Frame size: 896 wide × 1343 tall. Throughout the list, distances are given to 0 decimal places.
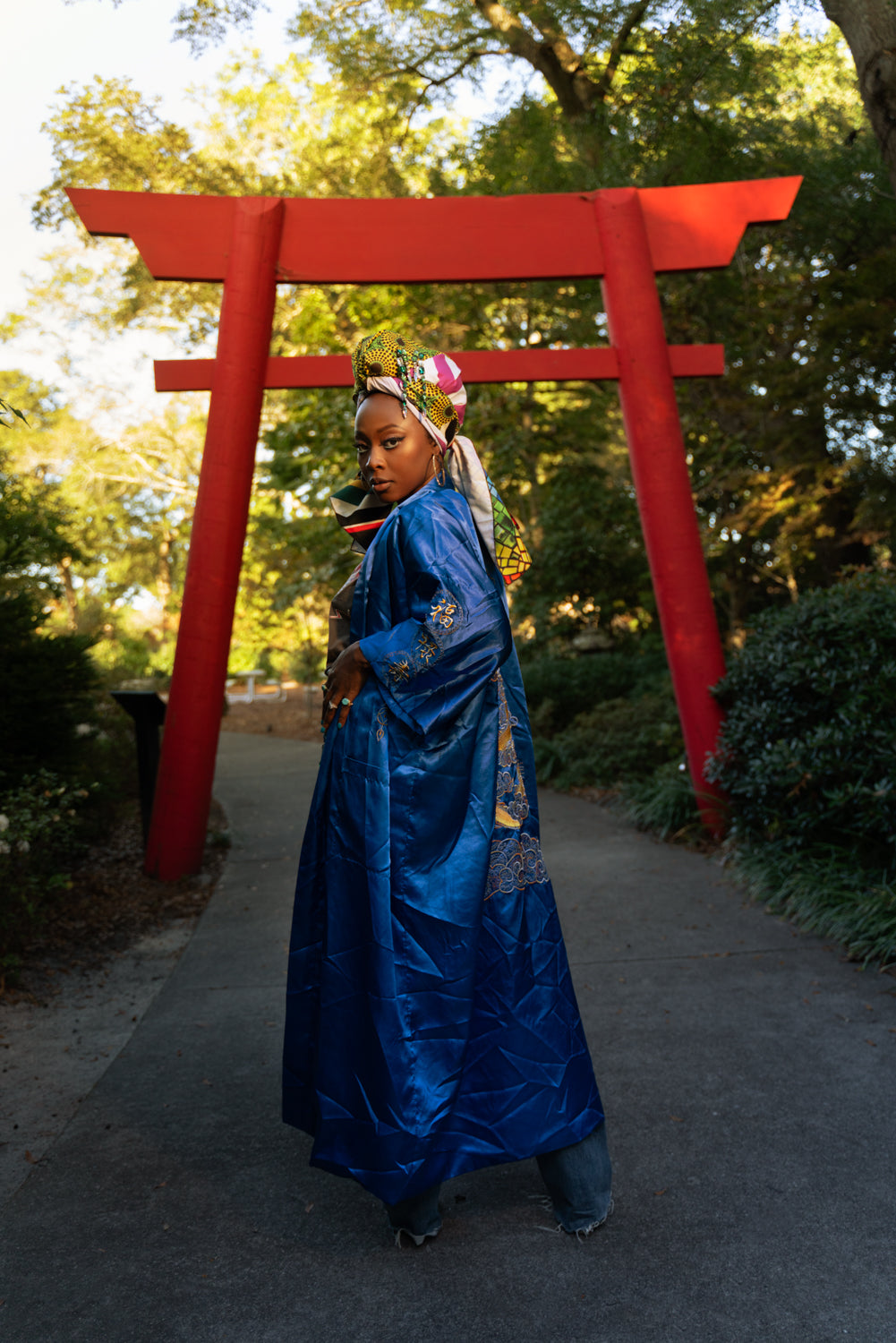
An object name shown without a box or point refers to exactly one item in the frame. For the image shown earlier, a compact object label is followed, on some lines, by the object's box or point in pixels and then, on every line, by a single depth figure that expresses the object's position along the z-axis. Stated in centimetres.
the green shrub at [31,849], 353
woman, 177
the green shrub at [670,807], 552
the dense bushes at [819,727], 380
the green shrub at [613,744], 699
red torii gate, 480
